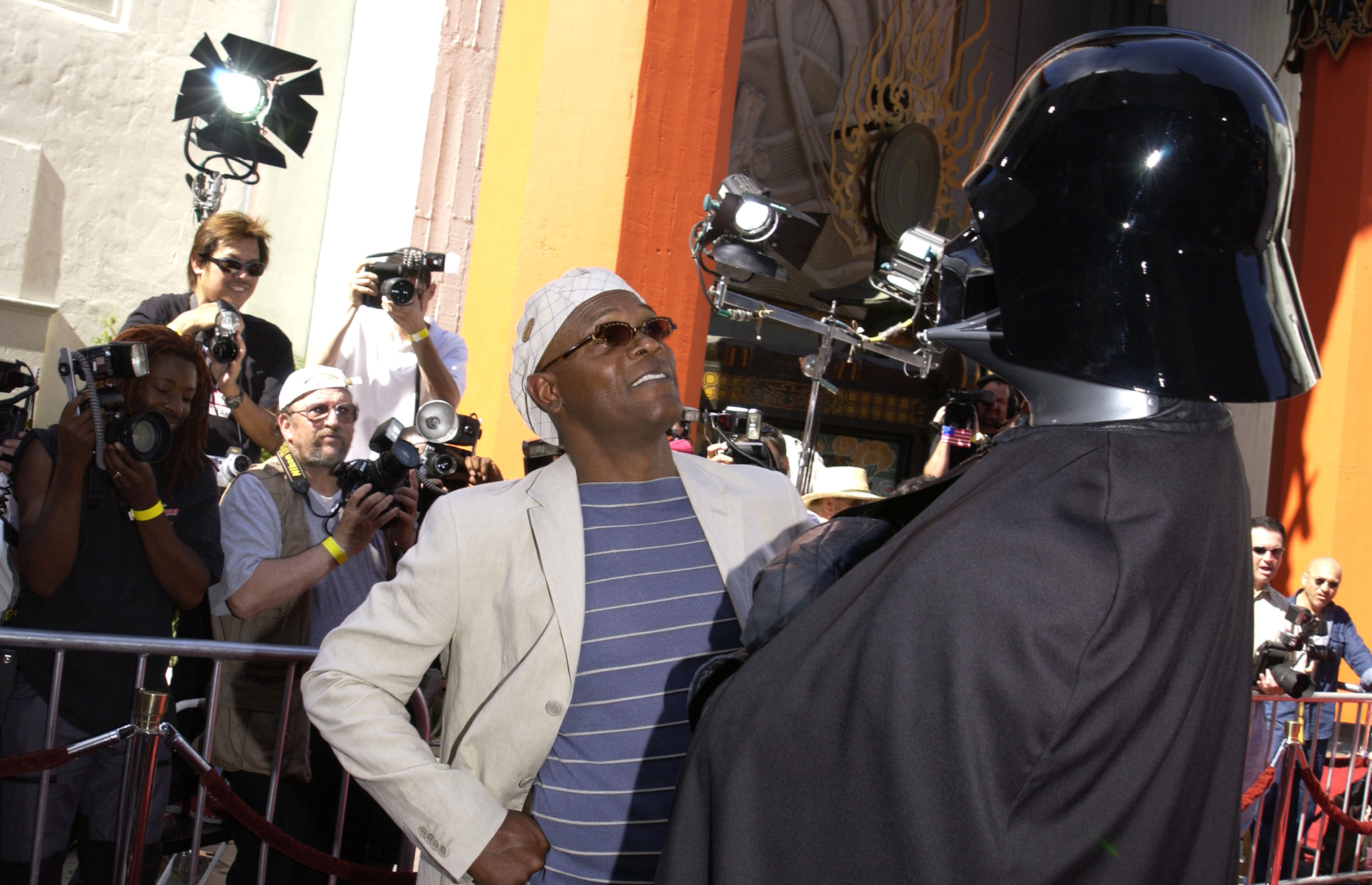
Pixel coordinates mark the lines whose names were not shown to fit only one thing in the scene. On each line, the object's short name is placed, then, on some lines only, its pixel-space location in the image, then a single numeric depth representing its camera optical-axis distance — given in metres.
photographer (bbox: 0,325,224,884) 2.92
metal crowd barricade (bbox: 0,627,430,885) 2.52
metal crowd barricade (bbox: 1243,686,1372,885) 4.51
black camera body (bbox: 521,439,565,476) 4.18
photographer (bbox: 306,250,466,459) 4.41
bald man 5.79
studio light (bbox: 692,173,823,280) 4.84
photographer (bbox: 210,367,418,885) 3.19
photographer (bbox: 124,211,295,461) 4.11
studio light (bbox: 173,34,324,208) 5.37
